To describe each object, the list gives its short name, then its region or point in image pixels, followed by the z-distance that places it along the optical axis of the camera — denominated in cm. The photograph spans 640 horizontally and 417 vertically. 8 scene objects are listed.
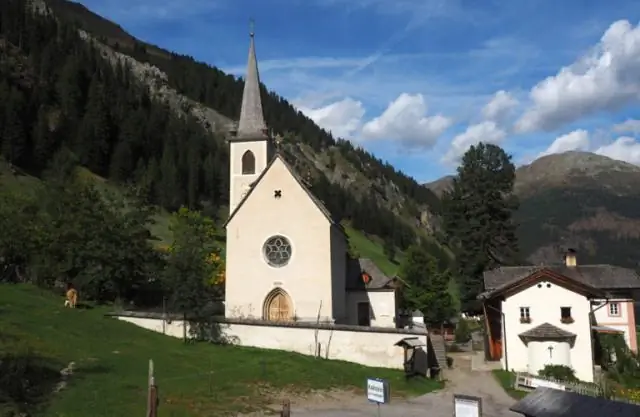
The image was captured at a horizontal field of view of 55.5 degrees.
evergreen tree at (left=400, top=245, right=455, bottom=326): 5856
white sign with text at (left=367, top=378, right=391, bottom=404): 1395
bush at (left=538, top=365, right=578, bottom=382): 3033
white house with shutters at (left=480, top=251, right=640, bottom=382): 3219
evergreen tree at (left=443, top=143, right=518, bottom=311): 5262
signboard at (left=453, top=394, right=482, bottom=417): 1192
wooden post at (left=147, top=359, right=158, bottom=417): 1382
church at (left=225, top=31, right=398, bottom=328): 3597
